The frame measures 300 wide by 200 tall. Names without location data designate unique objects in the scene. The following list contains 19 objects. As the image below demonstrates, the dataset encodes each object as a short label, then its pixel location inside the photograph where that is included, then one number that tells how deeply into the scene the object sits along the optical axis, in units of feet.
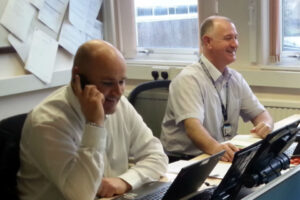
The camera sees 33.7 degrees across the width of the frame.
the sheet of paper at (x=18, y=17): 11.71
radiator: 11.57
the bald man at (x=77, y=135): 5.80
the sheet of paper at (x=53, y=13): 12.71
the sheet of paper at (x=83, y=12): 13.61
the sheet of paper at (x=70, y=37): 13.30
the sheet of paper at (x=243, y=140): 8.32
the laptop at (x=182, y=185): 5.23
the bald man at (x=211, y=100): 9.07
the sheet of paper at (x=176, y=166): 7.34
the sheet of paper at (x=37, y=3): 12.40
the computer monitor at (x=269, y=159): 5.88
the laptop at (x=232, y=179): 5.52
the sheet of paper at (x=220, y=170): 6.99
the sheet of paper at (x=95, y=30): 14.38
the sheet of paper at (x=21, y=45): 11.84
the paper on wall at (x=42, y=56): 12.23
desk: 6.70
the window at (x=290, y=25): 12.05
